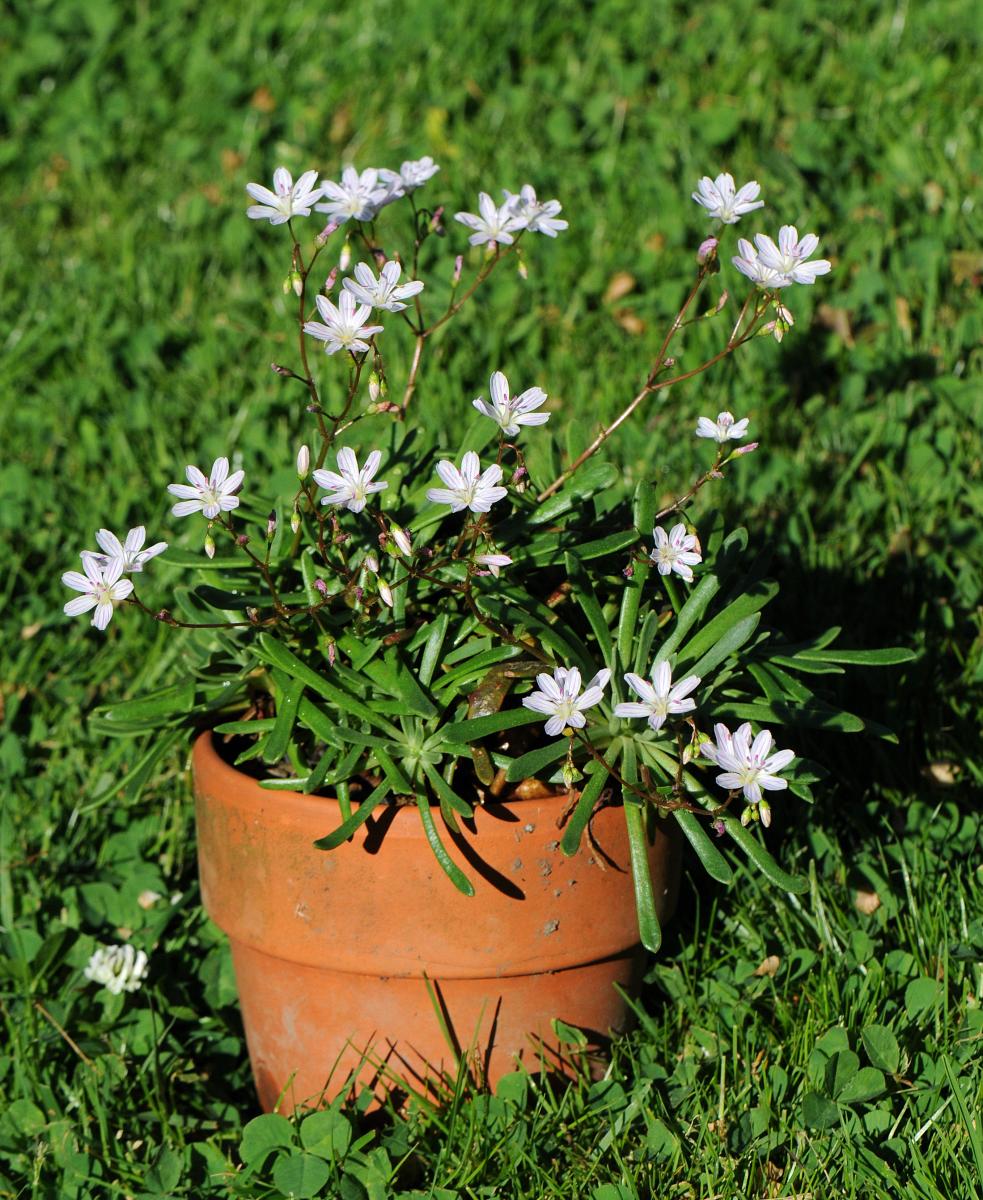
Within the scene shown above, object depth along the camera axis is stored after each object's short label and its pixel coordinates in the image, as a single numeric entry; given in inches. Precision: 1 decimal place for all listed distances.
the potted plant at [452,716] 50.7
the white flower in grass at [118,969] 55.3
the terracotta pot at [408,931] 51.4
